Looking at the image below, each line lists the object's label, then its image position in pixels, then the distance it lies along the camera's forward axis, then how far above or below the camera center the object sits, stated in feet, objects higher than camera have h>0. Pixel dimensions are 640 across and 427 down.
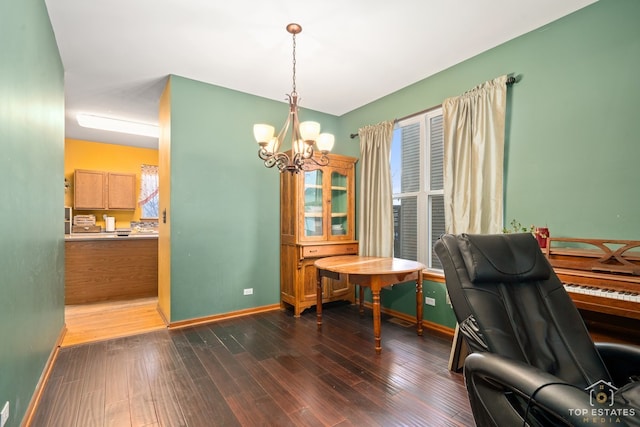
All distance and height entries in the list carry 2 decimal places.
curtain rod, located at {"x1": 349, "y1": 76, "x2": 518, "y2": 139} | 8.38 +3.86
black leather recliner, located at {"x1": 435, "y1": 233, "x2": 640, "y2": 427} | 3.03 -1.70
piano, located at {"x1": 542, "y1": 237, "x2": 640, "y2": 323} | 5.27 -1.20
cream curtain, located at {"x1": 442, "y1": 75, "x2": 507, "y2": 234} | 8.52 +1.77
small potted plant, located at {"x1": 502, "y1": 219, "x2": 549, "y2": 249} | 7.02 -0.40
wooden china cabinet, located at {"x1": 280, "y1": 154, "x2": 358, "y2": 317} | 11.85 -0.41
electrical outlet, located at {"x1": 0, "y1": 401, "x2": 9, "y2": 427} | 4.24 -2.90
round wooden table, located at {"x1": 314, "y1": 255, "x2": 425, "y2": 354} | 8.69 -1.79
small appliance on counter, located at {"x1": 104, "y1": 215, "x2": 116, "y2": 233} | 19.56 -0.43
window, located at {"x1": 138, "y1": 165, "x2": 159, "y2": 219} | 20.70 +1.80
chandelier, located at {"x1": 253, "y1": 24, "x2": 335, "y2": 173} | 7.71 +2.03
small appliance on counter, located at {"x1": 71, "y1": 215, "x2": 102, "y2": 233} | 18.21 -0.41
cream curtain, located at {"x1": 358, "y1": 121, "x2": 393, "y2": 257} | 11.93 +0.99
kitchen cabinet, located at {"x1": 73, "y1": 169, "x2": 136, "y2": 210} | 18.38 +1.77
